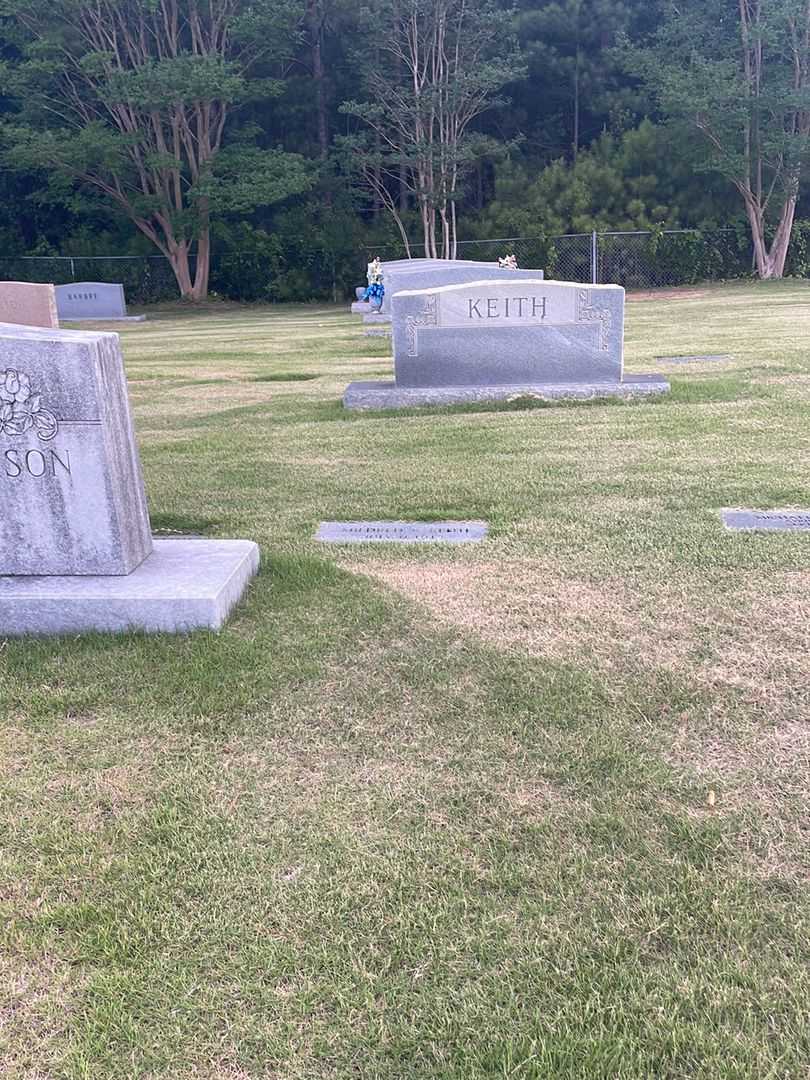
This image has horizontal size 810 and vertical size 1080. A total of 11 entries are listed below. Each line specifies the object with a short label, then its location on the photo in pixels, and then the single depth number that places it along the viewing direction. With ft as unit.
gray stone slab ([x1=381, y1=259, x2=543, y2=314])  47.26
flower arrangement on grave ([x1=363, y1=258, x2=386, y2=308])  62.59
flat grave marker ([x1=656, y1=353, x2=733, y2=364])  34.12
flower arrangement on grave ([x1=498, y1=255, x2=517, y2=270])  57.31
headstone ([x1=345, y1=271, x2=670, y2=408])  27.71
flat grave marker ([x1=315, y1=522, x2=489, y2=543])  15.29
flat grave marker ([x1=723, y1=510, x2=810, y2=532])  14.89
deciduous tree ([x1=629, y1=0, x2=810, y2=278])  82.23
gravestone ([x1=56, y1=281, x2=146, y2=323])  82.02
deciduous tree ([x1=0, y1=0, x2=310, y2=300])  83.61
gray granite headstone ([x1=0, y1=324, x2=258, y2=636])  11.59
